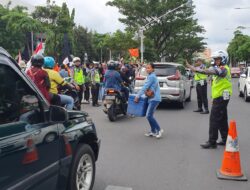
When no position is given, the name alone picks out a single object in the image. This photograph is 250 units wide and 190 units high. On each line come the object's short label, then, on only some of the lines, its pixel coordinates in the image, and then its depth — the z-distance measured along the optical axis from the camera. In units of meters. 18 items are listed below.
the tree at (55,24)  27.79
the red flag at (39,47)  6.71
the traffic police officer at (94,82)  9.31
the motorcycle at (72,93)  5.89
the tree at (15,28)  25.95
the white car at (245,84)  10.18
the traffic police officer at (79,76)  8.95
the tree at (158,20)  24.04
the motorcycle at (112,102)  6.81
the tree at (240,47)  43.38
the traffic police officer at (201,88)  7.97
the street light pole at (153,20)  23.17
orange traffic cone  3.50
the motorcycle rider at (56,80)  4.68
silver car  8.49
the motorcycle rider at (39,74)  3.89
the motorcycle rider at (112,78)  6.88
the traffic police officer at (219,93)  4.57
